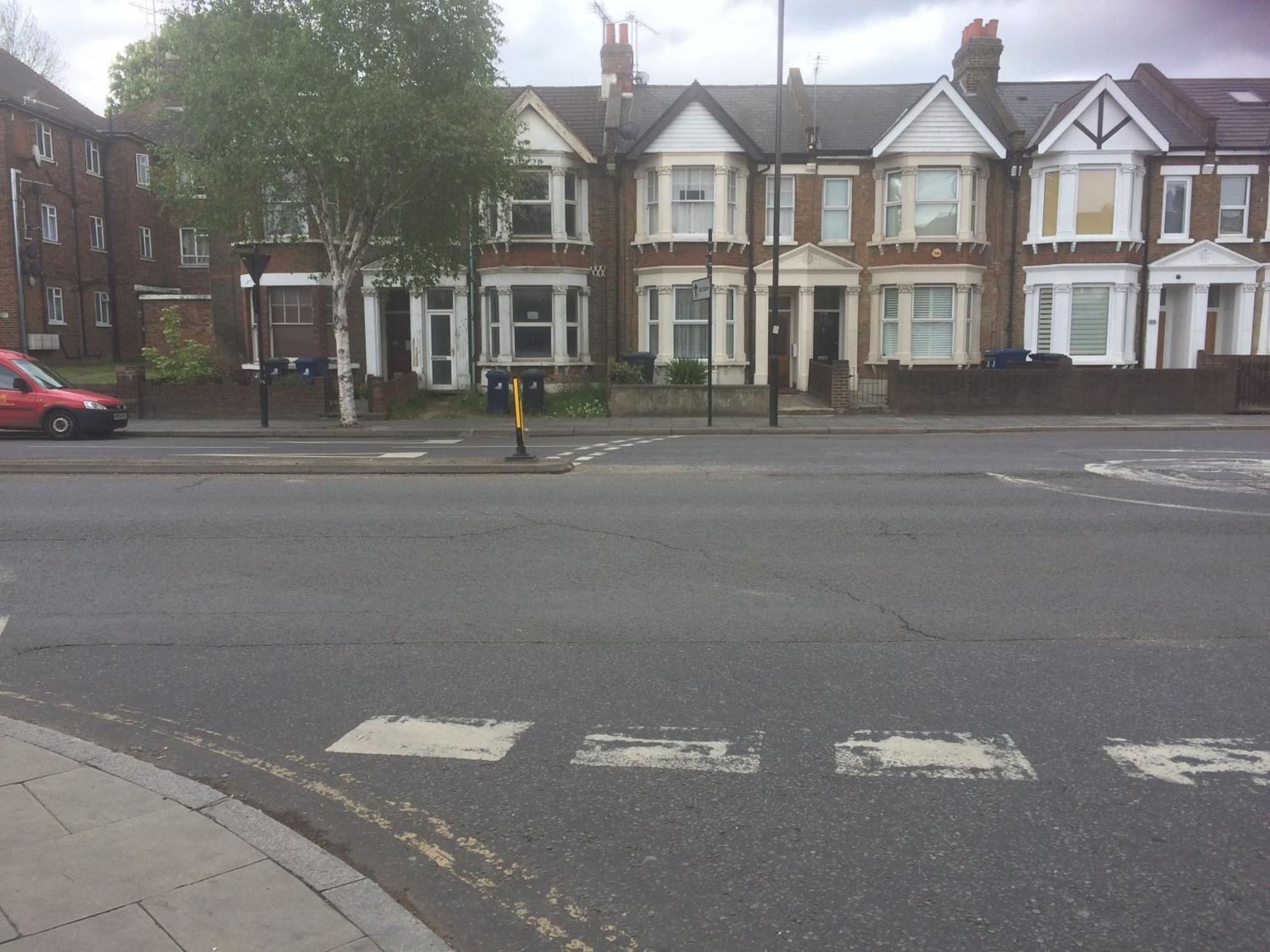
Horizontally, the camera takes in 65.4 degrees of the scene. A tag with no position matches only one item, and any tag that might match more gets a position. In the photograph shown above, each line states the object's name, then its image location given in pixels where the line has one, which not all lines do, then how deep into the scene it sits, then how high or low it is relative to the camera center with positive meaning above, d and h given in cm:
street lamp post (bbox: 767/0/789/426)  2045 +225
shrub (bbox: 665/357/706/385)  2506 -45
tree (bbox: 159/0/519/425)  1891 +459
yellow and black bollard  1472 -127
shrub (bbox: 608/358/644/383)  2519 -48
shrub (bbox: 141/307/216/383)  2622 -21
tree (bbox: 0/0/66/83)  4581 +1465
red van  2064 -110
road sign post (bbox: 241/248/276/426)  2180 +190
